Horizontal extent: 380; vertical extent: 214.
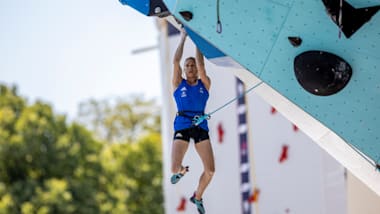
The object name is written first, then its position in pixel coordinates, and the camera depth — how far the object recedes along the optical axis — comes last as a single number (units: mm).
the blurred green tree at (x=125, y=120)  87937
